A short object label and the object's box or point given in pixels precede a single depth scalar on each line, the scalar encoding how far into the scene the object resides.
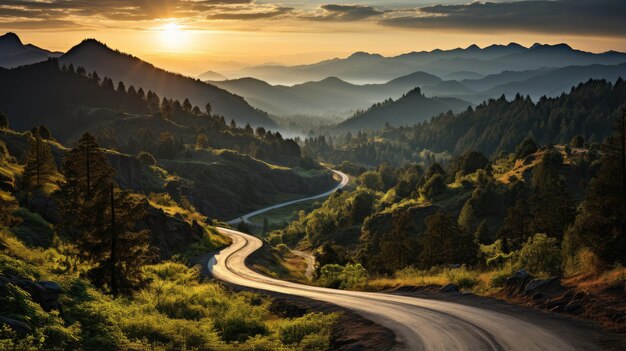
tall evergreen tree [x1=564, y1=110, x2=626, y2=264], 31.72
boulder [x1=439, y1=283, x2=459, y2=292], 37.12
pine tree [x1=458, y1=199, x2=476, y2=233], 110.06
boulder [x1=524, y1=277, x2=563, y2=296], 30.30
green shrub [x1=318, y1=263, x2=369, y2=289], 48.00
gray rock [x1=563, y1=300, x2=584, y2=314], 26.72
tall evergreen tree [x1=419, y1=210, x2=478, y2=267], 63.25
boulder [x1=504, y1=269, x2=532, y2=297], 32.28
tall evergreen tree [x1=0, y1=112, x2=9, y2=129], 114.81
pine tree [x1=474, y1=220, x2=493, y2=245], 91.62
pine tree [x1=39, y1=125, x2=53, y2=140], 120.48
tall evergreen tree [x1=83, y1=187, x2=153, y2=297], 34.31
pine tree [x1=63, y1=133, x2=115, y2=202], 45.94
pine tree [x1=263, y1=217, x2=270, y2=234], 183.30
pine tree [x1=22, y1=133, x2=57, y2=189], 56.62
